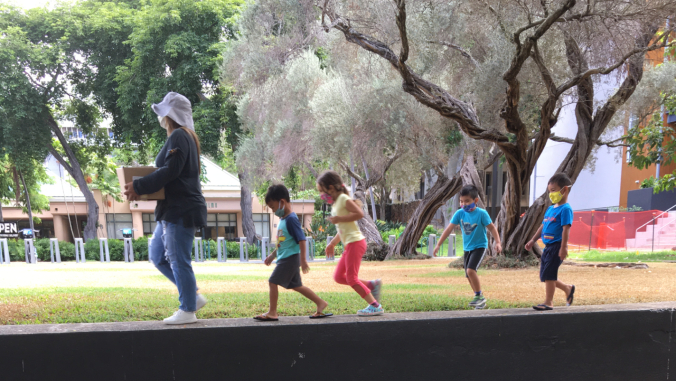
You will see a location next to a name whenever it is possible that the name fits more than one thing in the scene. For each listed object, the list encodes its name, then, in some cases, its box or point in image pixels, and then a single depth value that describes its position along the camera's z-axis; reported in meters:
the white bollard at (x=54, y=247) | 17.68
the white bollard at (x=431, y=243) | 17.58
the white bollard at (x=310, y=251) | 17.30
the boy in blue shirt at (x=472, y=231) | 4.84
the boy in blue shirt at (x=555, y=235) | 4.38
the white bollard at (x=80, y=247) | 17.84
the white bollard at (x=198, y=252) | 18.92
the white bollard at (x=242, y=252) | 18.06
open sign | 24.77
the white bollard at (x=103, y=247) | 18.61
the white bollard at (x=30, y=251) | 17.45
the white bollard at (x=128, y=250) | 18.31
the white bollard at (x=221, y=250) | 18.50
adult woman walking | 3.52
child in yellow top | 4.05
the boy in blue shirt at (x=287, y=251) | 3.90
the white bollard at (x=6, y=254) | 16.20
